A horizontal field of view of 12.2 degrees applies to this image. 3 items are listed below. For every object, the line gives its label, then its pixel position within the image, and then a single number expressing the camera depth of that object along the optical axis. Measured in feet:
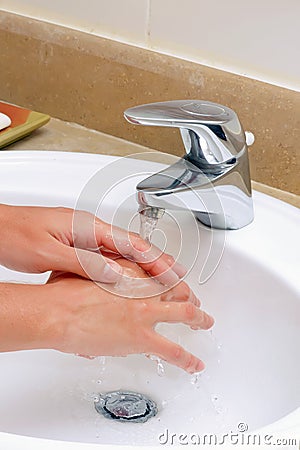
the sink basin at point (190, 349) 4.43
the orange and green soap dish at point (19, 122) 5.35
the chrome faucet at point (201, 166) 4.44
